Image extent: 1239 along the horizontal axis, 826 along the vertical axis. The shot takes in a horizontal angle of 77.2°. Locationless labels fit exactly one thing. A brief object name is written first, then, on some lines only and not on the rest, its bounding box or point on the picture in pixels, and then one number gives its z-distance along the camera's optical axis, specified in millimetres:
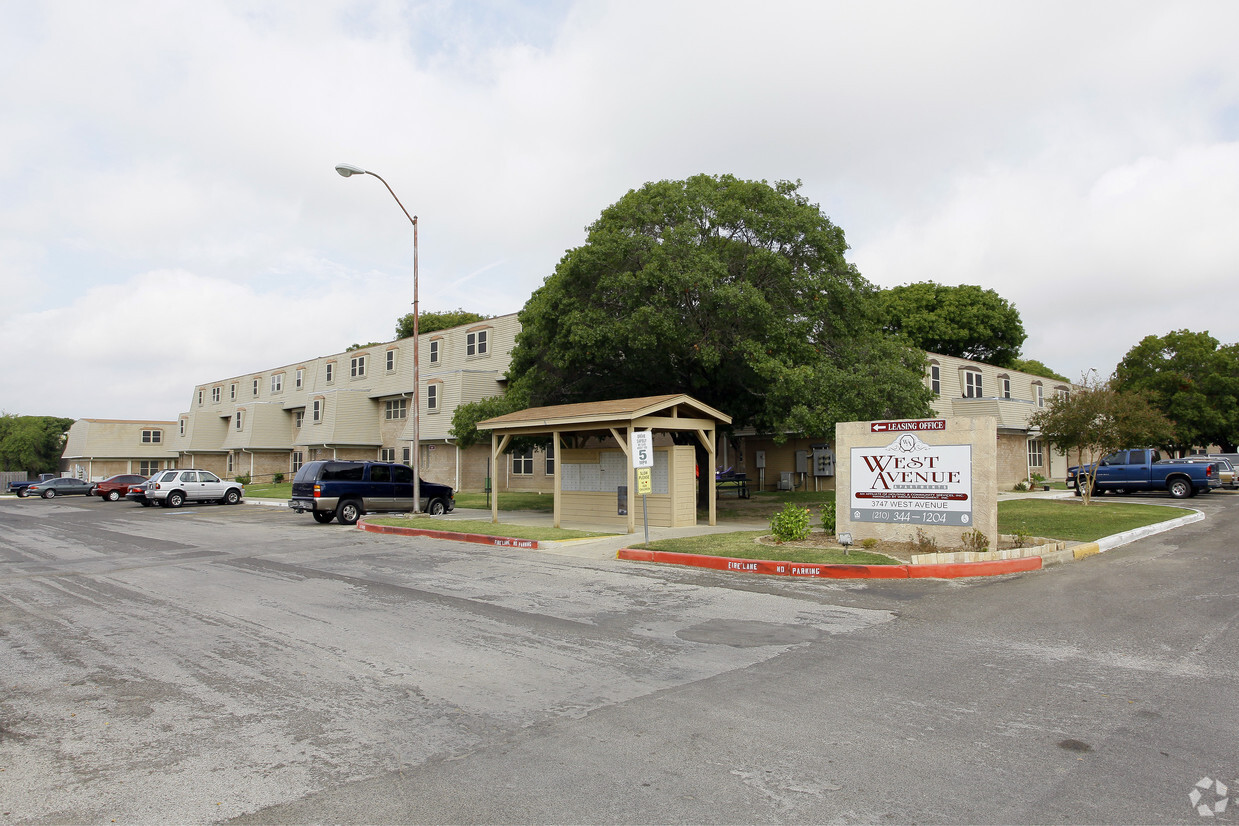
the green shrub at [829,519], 15609
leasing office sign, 13430
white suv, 33875
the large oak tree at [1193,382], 46406
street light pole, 22516
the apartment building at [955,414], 38219
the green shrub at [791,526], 14984
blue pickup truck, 29688
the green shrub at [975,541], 13096
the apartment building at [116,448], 65419
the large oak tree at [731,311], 20203
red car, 41562
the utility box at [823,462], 37750
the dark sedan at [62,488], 49000
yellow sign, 15914
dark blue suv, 23484
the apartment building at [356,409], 40812
